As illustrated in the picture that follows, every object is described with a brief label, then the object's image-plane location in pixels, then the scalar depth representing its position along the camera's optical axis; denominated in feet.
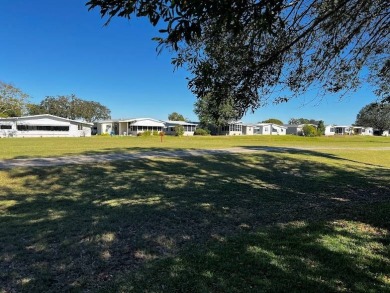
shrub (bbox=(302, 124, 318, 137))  206.38
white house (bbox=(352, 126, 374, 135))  337.35
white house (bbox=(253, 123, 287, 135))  279.69
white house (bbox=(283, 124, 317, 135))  288.75
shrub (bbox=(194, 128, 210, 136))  207.51
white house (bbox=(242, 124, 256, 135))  262.06
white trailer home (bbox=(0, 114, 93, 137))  173.47
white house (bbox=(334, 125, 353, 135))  333.01
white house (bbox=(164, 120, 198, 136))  227.20
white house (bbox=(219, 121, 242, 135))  237.06
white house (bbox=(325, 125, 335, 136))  314.32
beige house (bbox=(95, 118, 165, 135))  217.03
